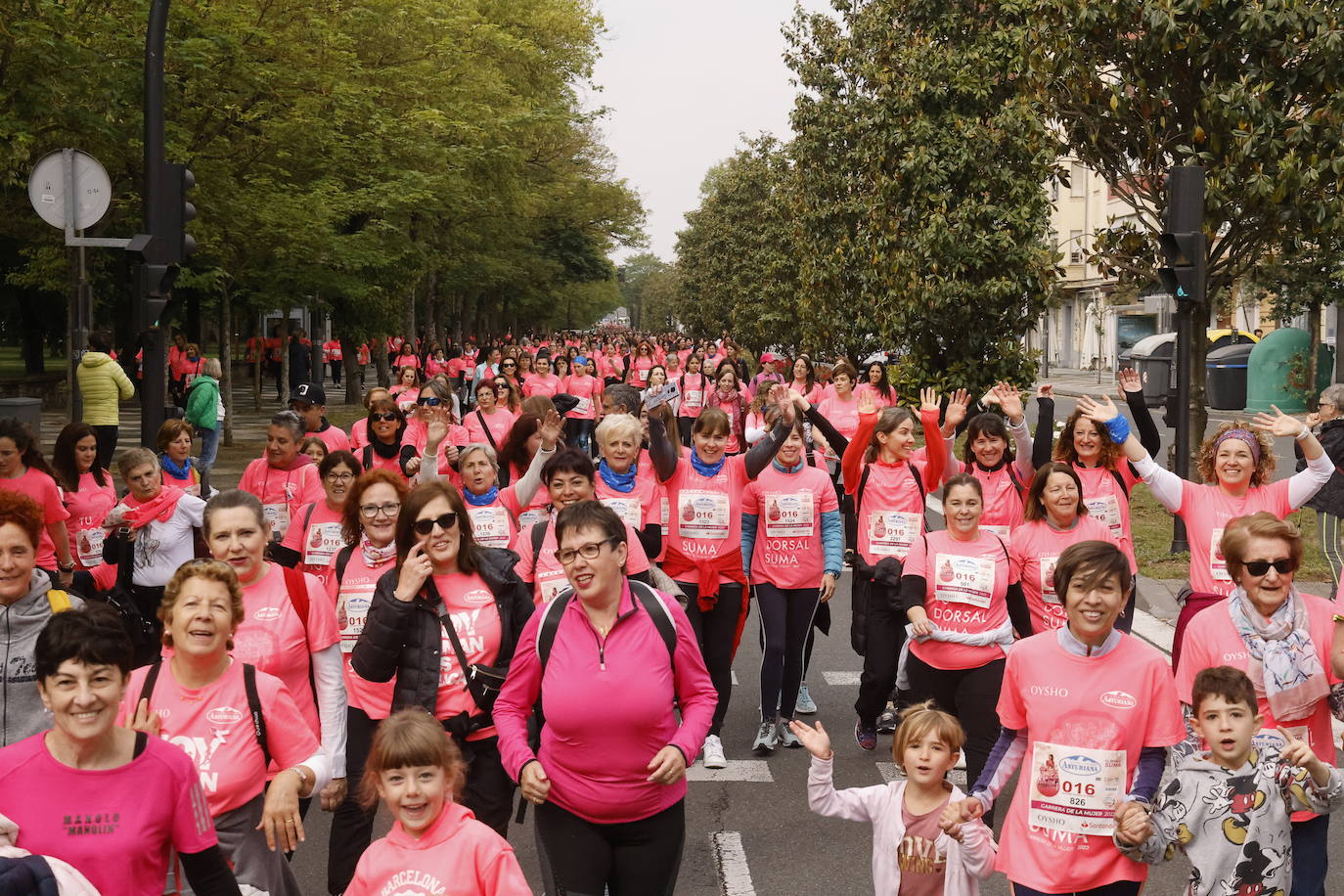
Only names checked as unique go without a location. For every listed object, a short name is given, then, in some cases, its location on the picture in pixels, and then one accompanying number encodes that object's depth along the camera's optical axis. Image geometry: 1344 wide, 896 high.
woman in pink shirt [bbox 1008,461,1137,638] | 6.34
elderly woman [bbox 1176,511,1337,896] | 4.61
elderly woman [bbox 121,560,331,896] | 4.04
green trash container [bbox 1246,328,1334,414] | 31.52
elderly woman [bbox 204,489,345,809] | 4.84
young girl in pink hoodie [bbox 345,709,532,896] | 3.58
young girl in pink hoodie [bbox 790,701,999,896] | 4.34
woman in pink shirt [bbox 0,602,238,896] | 3.45
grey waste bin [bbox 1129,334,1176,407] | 34.03
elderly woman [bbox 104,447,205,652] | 7.57
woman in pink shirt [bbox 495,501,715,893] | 4.10
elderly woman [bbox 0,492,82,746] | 4.49
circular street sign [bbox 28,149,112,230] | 10.82
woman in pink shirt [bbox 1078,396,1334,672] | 6.04
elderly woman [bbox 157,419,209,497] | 8.71
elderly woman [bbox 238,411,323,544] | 8.40
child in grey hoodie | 4.06
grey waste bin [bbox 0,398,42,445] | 17.48
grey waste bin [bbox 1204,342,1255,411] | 32.72
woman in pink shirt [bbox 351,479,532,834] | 4.72
